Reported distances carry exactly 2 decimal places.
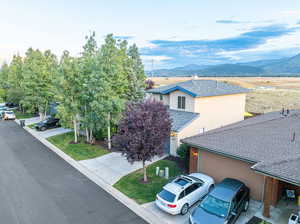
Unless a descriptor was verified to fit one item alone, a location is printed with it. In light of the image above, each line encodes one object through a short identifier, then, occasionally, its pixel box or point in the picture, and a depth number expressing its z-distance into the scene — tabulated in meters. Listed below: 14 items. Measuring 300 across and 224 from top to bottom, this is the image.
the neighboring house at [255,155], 8.86
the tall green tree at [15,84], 36.79
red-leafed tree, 11.67
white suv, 9.12
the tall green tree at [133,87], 25.55
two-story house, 17.39
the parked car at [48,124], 25.46
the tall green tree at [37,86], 29.12
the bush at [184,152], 14.56
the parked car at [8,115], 32.34
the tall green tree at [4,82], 47.67
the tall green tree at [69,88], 19.55
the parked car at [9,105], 46.62
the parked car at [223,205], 8.16
